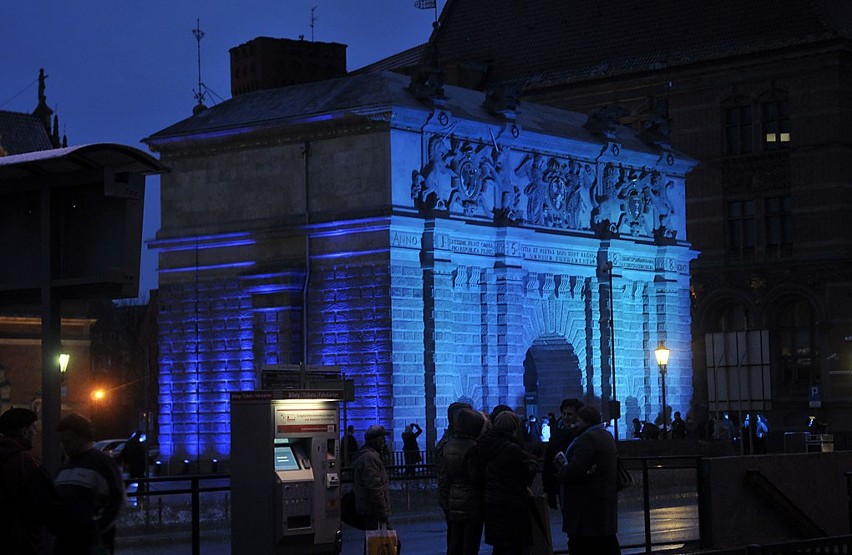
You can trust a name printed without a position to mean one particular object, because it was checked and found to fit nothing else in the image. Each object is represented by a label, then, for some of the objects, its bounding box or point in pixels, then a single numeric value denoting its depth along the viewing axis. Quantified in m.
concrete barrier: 27.28
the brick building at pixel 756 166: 77.56
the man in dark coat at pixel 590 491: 19.58
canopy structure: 15.96
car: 60.45
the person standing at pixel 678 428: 61.53
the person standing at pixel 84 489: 15.45
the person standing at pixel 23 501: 14.84
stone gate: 55.25
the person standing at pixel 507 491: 19.78
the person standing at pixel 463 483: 20.47
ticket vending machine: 23.02
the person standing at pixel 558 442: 21.06
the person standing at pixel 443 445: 21.06
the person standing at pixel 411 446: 50.91
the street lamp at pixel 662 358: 63.66
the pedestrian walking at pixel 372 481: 22.55
